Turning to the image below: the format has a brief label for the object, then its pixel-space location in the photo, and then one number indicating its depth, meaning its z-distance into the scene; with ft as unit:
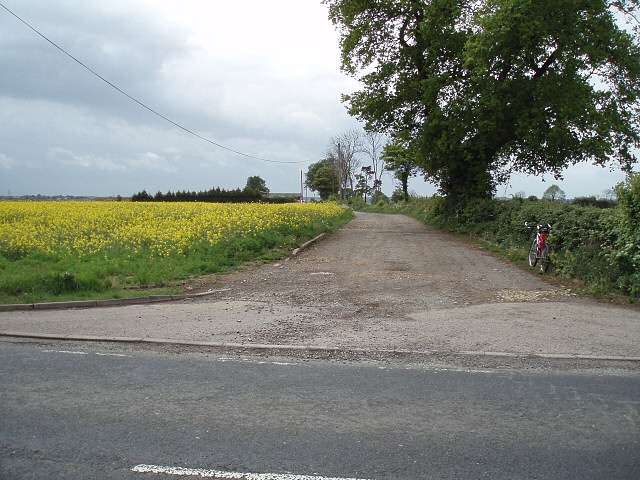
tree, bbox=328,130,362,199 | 289.33
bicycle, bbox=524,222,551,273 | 45.60
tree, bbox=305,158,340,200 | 309.42
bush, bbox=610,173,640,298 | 32.91
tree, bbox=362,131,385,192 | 288.30
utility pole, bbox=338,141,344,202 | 249.34
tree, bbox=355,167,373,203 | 312.91
